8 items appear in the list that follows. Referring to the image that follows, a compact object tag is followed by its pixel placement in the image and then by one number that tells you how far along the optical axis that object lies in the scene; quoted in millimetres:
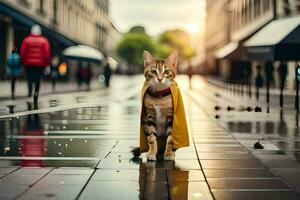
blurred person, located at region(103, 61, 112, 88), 39625
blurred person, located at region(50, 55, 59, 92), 31703
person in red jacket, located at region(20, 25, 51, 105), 18359
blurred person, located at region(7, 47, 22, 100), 21250
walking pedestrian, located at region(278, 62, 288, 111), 17781
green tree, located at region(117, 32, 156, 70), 125562
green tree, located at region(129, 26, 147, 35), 156375
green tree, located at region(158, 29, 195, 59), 173500
